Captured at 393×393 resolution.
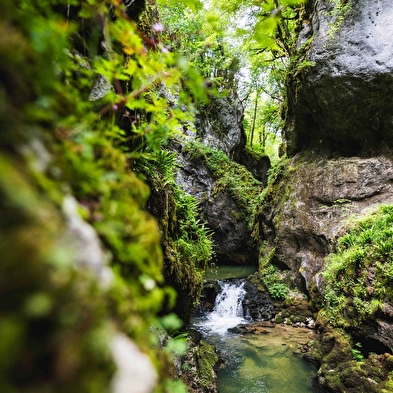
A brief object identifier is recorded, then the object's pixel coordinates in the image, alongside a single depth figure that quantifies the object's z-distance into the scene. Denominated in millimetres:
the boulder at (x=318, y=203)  8047
